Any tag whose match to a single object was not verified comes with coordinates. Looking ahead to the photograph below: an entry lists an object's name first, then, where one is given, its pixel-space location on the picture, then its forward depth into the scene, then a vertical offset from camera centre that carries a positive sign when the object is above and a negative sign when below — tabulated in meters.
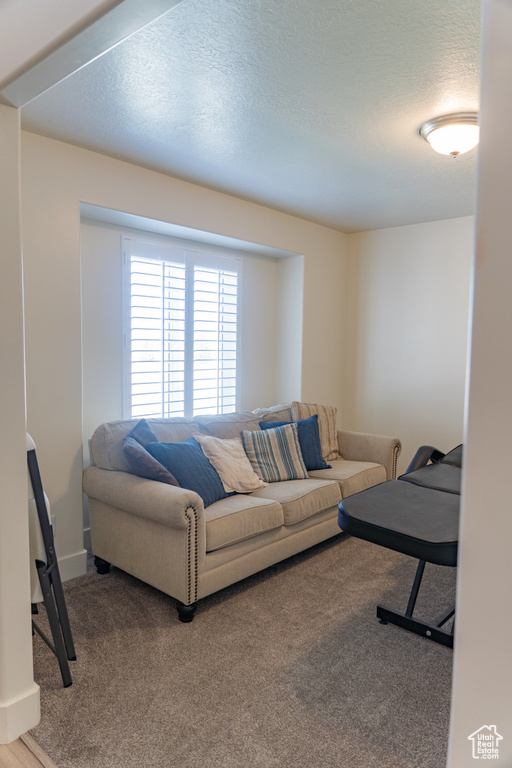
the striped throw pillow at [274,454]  3.69 -0.74
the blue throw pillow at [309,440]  3.97 -0.68
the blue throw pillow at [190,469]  3.02 -0.71
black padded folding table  1.91 -0.67
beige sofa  2.62 -0.98
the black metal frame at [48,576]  2.04 -0.95
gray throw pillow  2.89 -0.65
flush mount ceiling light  2.61 +1.23
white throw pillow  3.34 -0.75
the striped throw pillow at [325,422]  4.35 -0.58
